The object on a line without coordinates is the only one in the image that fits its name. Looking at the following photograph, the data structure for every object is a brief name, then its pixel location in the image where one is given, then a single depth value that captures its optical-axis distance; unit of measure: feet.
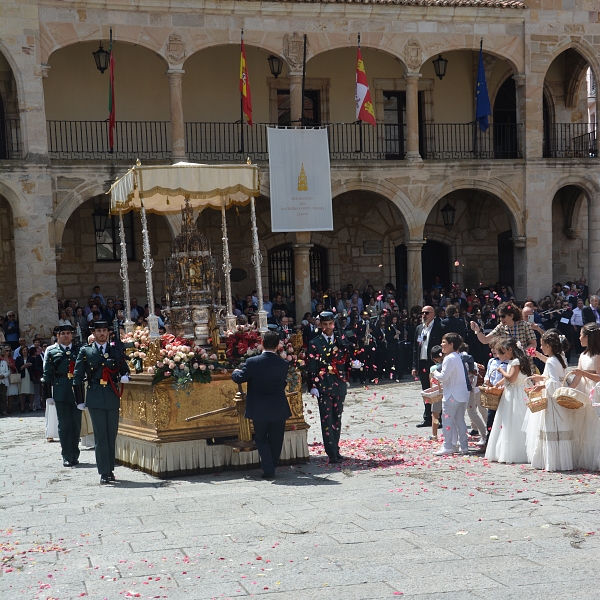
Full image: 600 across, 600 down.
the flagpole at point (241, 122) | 67.24
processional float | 31.50
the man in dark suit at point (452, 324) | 39.83
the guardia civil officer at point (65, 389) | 34.24
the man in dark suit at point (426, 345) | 39.81
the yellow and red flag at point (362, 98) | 69.10
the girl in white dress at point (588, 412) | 28.99
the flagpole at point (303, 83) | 69.64
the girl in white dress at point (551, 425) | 29.32
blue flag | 73.15
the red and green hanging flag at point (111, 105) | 65.00
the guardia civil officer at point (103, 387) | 30.63
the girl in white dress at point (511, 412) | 31.19
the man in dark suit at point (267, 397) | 29.76
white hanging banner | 69.05
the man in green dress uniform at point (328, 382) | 32.32
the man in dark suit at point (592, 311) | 64.28
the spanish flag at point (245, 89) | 67.05
